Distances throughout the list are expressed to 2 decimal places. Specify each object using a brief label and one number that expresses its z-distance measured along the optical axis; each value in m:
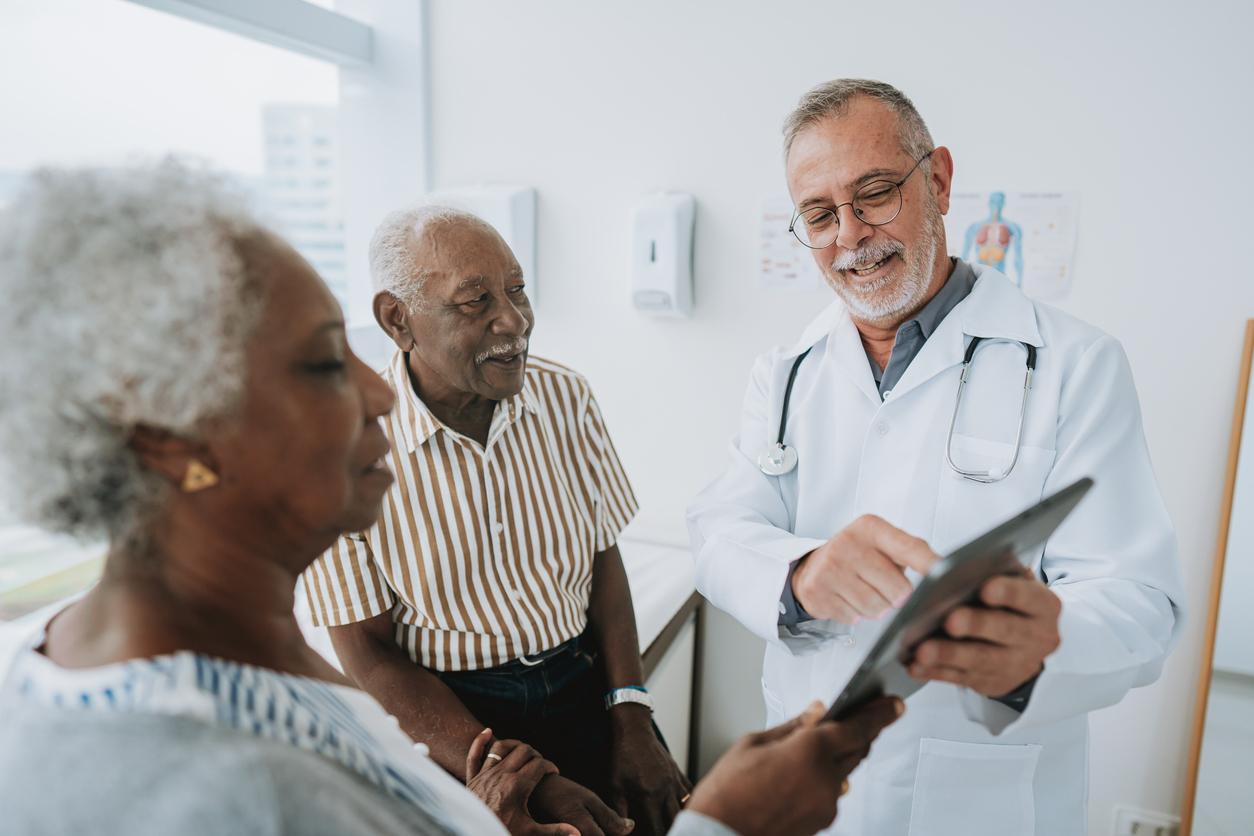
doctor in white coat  1.03
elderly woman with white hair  0.51
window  1.63
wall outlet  1.92
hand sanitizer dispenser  2.08
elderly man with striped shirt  1.26
